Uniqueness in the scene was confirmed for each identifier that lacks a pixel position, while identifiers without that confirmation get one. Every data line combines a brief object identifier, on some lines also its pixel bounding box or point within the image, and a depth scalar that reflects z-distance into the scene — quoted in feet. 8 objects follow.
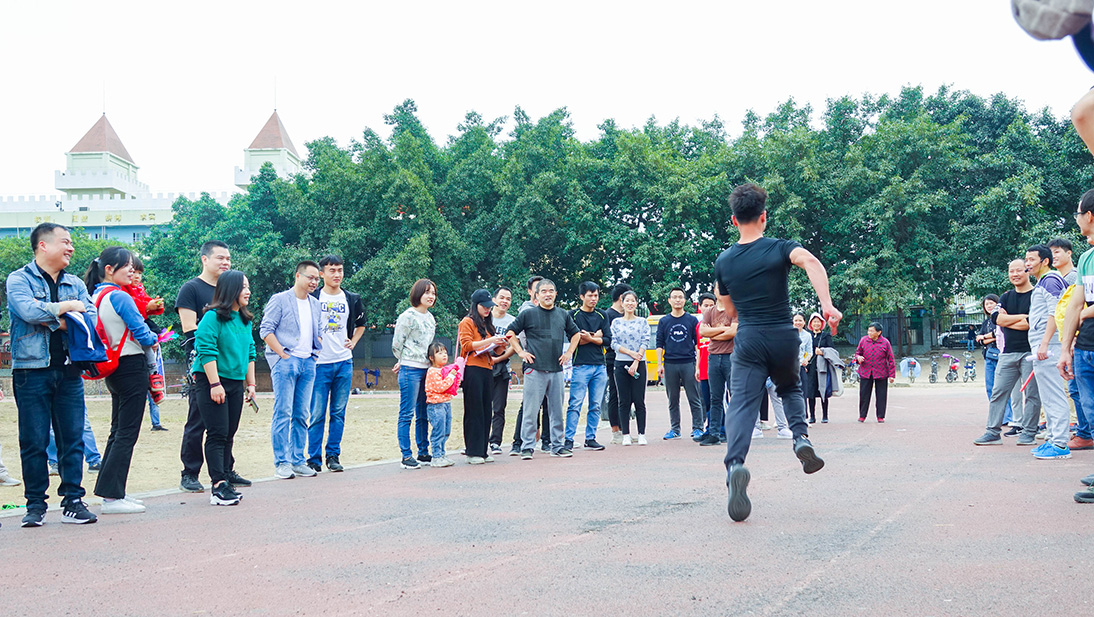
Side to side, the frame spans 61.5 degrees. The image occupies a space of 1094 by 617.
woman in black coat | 48.37
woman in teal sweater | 24.09
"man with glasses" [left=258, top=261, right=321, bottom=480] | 28.55
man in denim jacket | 20.11
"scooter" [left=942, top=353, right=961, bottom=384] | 107.24
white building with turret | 280.51
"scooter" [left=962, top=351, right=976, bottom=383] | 106.73
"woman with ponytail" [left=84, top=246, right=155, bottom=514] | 21.72
